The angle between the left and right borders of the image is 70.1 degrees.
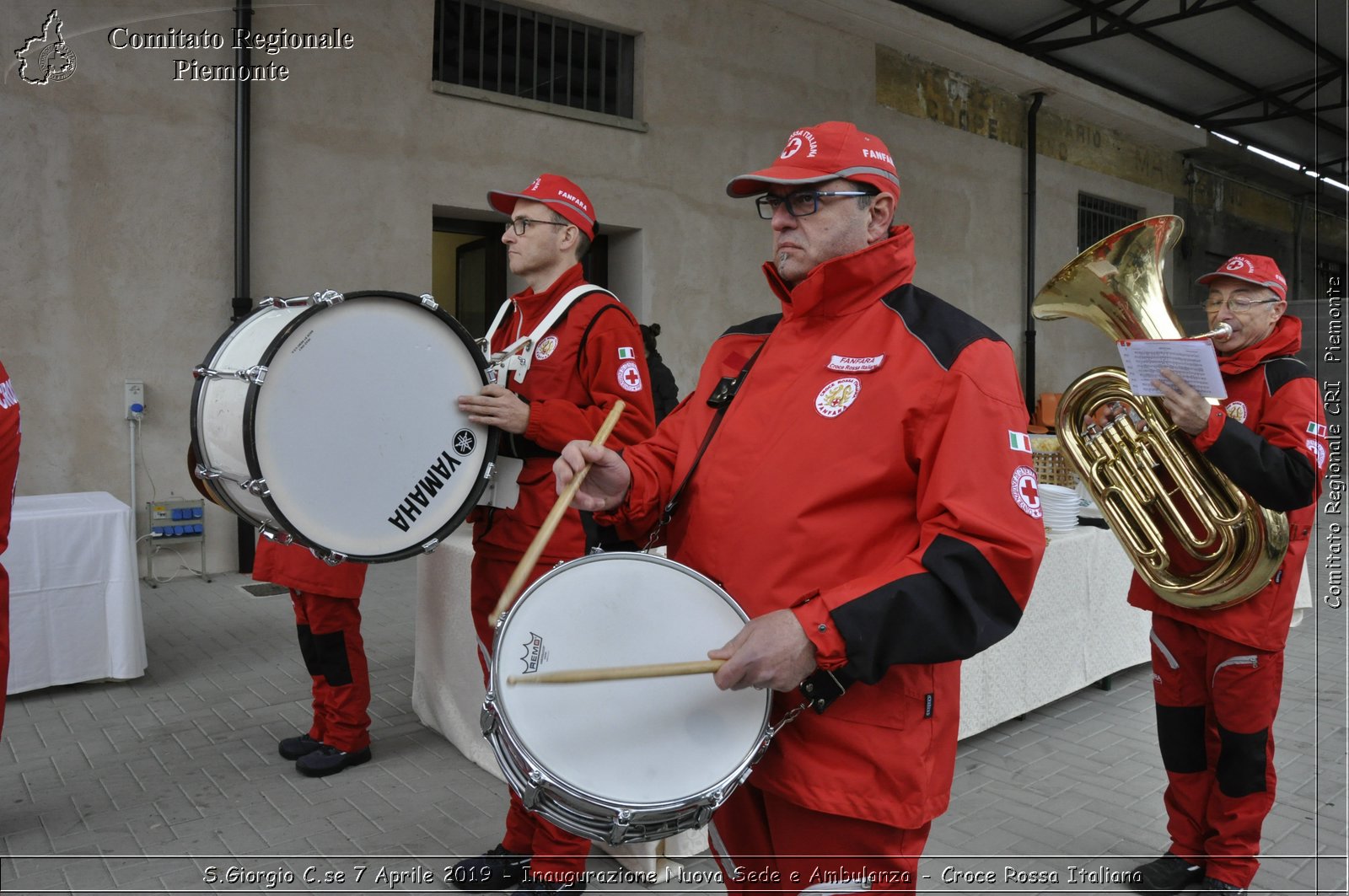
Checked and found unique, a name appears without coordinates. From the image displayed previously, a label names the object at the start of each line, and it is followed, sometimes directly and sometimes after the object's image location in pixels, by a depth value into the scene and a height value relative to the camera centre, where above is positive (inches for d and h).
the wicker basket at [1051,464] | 228.4 -3.1
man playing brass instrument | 109.2 -21.6
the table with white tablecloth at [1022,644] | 154.1 -34.8
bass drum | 95.4 +2.4
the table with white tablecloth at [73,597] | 177.6 -28.4
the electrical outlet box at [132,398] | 265.3 +13.7
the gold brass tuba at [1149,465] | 116.2 -1.7
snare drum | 59.0 -16.8
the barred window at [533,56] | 323.9 +140.1
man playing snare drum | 57.9 -4.5
